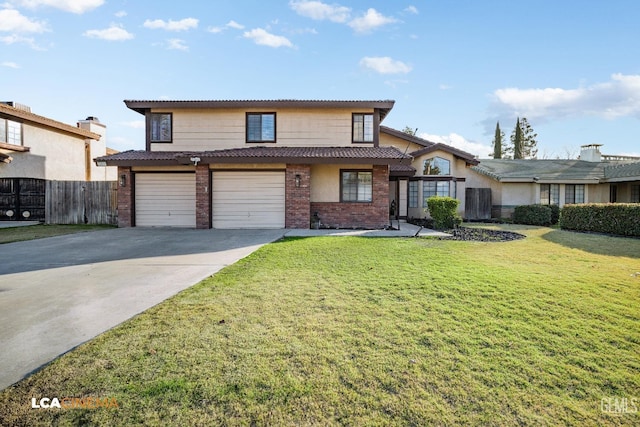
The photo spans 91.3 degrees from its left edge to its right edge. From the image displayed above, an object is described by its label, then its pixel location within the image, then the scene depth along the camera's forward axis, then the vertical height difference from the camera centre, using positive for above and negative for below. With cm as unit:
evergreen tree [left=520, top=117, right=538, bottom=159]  4519 +972
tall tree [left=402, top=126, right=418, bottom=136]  3996 +998
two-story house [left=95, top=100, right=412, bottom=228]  1327 +176
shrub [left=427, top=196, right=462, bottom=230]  1339 -25
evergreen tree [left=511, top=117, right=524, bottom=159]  3819 +806
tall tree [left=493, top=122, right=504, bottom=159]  3714 +748
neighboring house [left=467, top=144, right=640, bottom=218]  1922 +146
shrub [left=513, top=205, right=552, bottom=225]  1709 -40
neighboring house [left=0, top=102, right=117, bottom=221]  1619 +262
